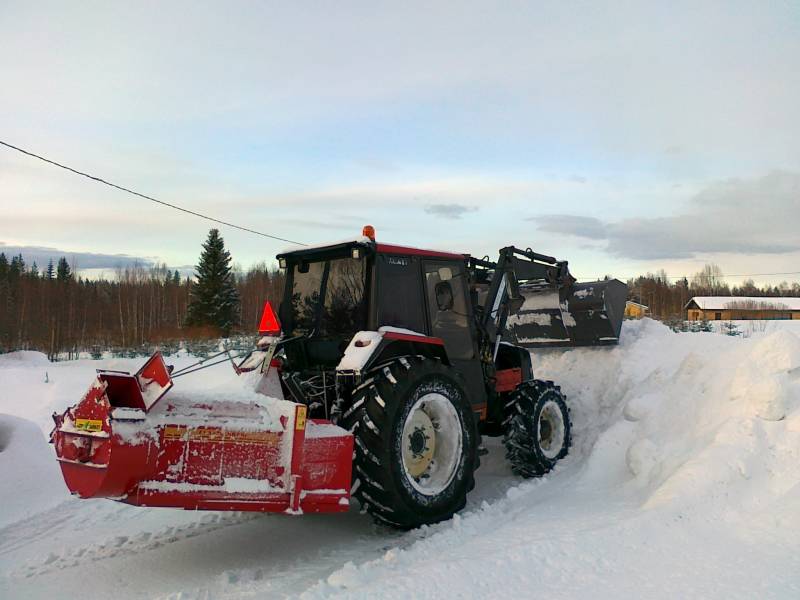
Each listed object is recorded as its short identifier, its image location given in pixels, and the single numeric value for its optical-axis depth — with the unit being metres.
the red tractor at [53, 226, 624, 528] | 3.96
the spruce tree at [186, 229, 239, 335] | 42.09
